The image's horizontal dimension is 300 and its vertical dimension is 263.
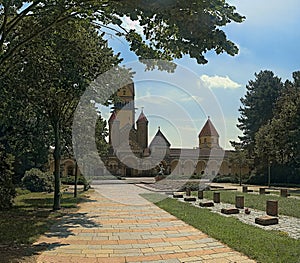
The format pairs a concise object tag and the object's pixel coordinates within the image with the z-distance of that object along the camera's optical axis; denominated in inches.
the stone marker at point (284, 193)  856.5
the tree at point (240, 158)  1513.5
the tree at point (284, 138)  1227.9
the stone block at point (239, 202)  596.2
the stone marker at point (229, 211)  520.4
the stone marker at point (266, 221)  425.0
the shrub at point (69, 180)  1489.8
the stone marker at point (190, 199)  725.3
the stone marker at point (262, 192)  937.5
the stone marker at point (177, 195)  814.5
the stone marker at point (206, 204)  625.9
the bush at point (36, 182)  1057.5
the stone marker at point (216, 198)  691.3
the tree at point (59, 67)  436.4
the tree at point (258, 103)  2214.6
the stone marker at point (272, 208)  499.2
